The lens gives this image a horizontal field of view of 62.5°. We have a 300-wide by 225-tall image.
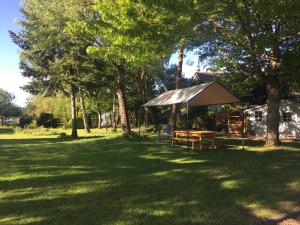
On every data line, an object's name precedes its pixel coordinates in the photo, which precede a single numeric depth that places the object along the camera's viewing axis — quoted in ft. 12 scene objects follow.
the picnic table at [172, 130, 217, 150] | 36.30
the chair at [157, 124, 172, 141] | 47.42
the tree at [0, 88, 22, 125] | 205.88
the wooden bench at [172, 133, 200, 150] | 36.49
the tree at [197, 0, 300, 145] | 29.59
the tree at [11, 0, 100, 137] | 52.04
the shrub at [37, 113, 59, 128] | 113.26
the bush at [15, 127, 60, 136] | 76.49
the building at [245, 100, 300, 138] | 52.94
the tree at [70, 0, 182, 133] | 29.46
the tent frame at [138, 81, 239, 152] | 34.48
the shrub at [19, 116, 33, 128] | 116.29
